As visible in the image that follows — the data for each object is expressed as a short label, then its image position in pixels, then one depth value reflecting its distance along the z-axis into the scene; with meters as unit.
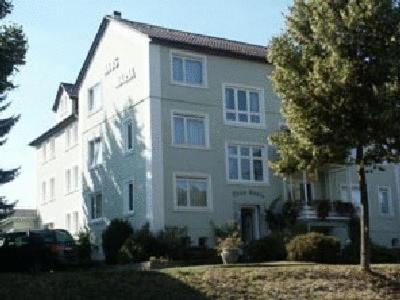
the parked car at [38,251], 26.81
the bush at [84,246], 35.74
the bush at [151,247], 31.14
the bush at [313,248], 29.31
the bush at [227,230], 33.81
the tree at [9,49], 25.33
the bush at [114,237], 33.81
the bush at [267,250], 31.28
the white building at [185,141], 34.47
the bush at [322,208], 37.38
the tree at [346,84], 21.19
